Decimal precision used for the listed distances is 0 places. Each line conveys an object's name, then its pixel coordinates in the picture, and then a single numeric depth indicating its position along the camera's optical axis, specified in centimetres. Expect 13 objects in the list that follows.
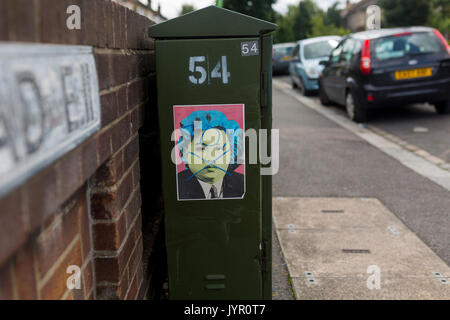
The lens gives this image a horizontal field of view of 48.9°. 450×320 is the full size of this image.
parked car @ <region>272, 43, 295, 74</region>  2458
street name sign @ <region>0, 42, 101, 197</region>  90
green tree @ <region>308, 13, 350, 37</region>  4955
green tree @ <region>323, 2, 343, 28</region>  8497
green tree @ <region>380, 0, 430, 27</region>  3705
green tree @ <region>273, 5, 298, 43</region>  6646
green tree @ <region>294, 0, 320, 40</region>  6812
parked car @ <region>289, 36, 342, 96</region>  1477
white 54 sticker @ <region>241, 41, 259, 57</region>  235
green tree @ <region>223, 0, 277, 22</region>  3609
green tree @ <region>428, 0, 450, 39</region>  3388
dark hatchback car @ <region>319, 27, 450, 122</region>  871
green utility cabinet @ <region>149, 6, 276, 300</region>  235
